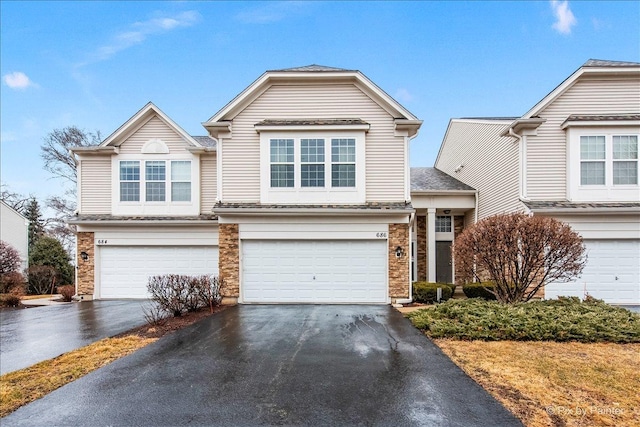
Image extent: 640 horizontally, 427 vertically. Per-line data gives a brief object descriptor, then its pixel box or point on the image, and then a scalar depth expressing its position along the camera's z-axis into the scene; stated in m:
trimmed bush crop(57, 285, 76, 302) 14.48
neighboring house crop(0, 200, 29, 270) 21.42
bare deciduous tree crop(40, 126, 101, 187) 25.06
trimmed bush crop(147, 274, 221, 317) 9.41
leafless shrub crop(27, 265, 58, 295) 18.27
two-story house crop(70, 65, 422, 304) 11.93
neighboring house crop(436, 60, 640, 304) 11.84
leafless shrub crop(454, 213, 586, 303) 8.77
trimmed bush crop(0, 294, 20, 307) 13.42
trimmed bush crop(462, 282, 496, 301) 12.50
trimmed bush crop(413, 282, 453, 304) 12.52
